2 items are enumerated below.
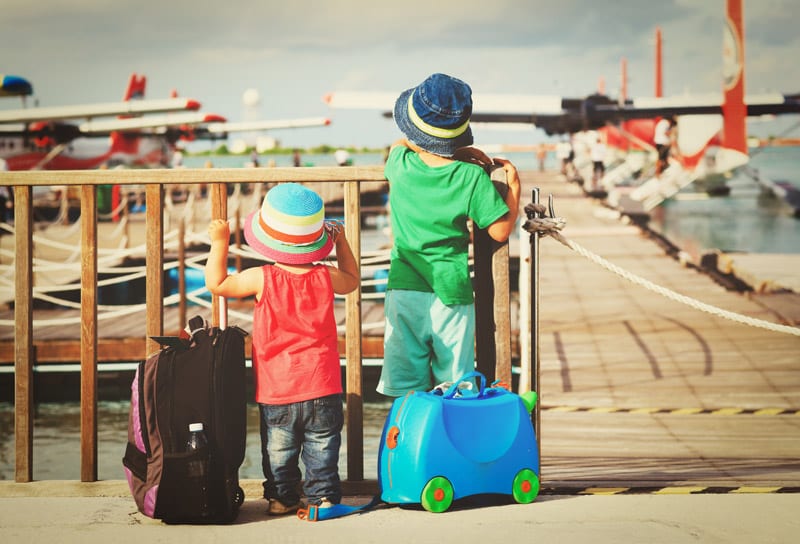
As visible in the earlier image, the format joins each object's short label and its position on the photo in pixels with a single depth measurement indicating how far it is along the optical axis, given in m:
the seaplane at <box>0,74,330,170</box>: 31.09
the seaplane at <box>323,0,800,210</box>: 29.75
